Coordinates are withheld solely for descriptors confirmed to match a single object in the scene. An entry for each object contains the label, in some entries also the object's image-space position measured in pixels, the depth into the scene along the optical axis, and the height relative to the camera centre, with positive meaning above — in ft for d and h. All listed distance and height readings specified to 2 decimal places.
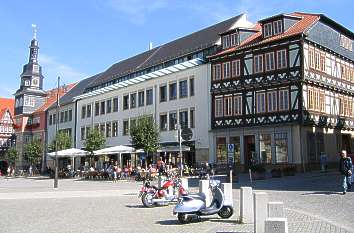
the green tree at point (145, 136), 127.94 +7.81
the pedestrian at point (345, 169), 57.41 -0.74
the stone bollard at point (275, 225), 21.38 -2.83
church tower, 267.80 +44.90
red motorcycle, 51.08 -3.25
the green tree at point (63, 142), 183.30 +9.23
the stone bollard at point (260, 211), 29.12 -2.95
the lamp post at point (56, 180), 95.05 -3.07
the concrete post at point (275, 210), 26.35 -2.61
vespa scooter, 37.70 -3.54
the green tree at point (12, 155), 237.25 +5.15
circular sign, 54.75 +3.52
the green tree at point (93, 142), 150.51 +7.40
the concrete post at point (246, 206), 36.29 -3.31
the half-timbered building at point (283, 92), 111.55 +18.35
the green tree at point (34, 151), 199.31 +6.04
